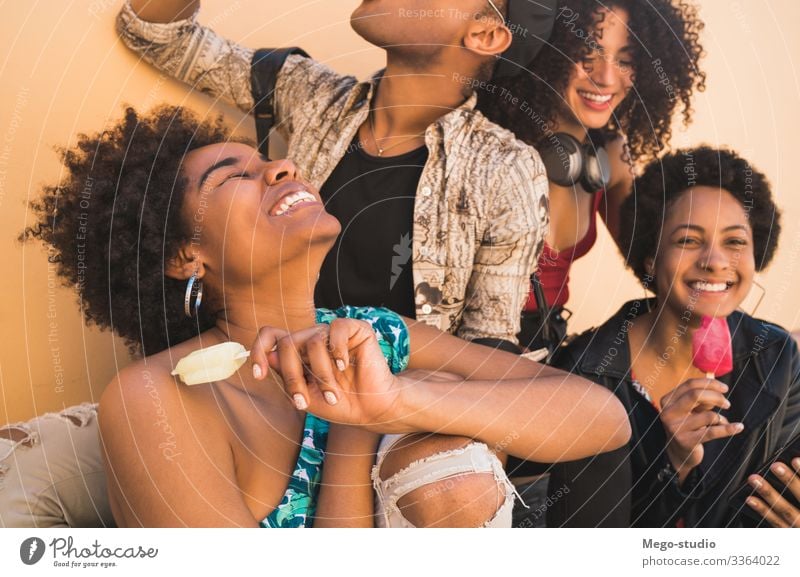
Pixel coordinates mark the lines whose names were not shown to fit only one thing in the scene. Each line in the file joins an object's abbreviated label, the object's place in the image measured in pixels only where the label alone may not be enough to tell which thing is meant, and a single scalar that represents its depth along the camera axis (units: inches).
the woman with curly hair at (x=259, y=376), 53.9
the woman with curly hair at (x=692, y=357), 73.2
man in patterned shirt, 76.1
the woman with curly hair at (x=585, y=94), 84.9
